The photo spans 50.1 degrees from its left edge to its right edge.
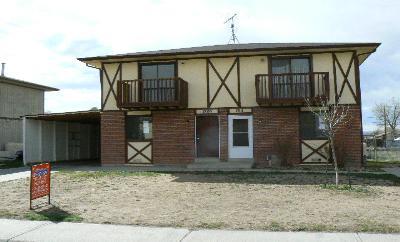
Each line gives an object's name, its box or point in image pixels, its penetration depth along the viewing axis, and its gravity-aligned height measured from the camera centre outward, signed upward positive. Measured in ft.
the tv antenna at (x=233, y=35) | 90.00 +19.97
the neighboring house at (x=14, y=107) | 90.22 +5.61
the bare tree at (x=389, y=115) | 189.06 +5.00
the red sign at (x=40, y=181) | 31.76 -3.84
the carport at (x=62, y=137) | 75.77 -1.23
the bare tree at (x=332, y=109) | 60.74 +2.77
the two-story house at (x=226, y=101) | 62.69 +4.24
